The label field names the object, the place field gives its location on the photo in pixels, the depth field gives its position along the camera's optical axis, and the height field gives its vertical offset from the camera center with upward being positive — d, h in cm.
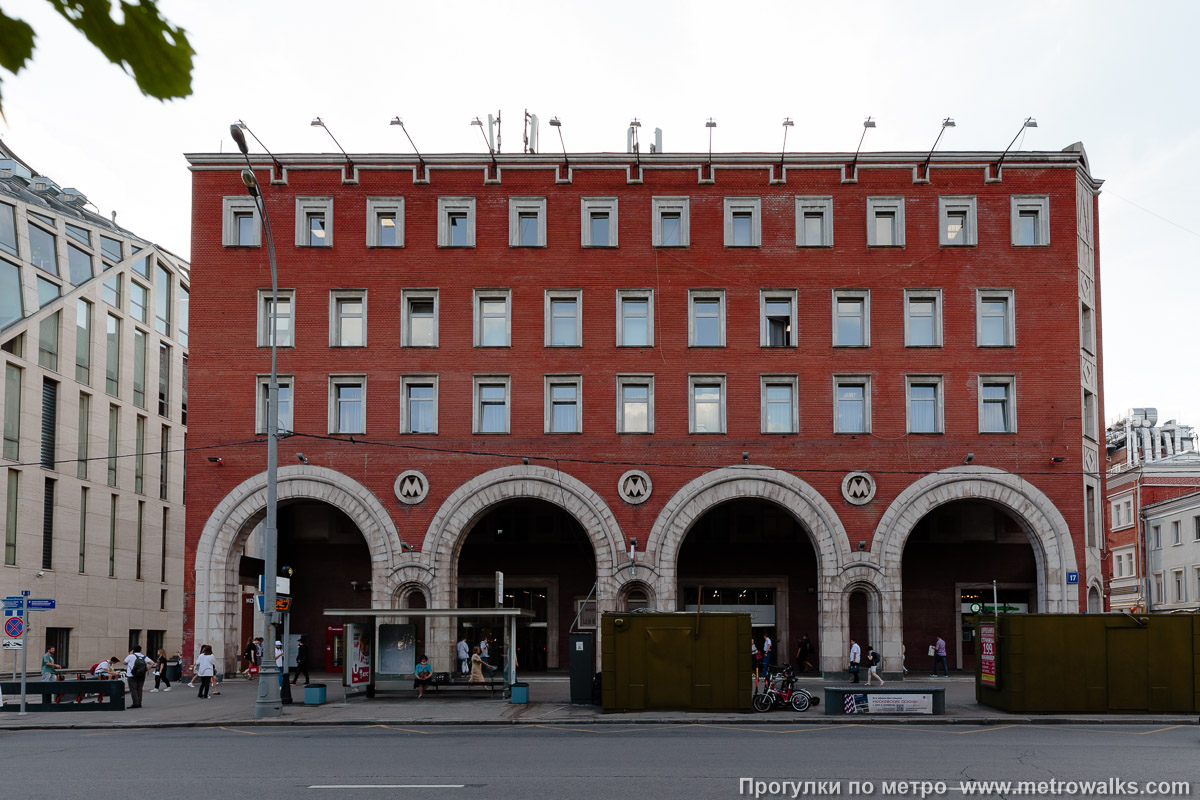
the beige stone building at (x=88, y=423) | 4906 +460
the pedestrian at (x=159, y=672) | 3788 -478
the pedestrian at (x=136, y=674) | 3089 -401
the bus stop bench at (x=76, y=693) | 2944 -430
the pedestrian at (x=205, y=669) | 3259 -403
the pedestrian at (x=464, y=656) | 3594 -406
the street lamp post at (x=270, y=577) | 2722 -130
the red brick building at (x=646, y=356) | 3853 +551
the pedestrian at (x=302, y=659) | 3675 -428
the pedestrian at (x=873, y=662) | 3478 -416
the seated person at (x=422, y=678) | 3222 -423
